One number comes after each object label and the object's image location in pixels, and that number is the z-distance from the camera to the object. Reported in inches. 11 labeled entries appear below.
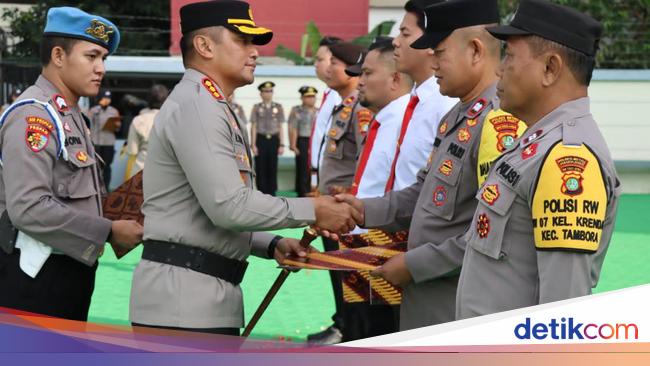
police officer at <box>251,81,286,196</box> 690.8
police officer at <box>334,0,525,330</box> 148.6
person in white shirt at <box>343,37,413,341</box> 211.2
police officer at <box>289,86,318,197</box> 690.8
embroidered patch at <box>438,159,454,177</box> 148.9
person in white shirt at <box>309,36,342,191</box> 343.6
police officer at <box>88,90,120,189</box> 654.5
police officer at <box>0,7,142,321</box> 160.2
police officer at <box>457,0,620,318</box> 100.8
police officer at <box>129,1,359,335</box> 137.3
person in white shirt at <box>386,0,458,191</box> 183.5
